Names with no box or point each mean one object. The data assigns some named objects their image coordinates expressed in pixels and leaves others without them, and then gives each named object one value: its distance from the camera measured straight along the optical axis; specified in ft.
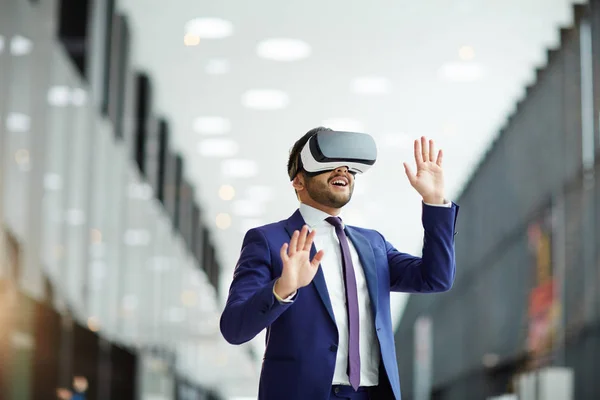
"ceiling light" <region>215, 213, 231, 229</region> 61.75
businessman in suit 8.12
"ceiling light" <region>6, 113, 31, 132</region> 23.72
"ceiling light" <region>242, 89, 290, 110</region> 40.68
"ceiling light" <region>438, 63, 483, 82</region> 38.37
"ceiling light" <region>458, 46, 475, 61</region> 36.83
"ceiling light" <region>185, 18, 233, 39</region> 34.45
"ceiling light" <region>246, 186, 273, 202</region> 53.06
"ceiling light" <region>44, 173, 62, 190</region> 28.09
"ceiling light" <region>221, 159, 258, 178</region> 50.47
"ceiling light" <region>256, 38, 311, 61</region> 35.96
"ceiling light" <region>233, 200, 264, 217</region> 55.98
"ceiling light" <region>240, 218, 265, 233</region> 58.56
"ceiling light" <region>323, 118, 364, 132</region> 41.73
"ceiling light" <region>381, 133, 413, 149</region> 42.86
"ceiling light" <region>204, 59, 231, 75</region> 37.93
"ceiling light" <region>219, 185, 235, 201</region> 55.67
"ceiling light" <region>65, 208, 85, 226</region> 31.24
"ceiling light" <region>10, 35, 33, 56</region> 24.17
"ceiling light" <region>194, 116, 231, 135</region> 44.38
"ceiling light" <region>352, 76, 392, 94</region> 38.88
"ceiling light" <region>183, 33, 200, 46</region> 35.92
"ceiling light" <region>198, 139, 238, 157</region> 47.44
